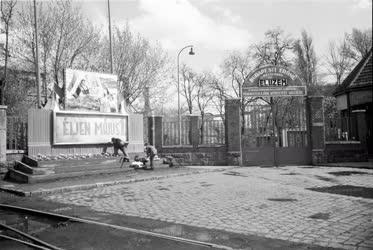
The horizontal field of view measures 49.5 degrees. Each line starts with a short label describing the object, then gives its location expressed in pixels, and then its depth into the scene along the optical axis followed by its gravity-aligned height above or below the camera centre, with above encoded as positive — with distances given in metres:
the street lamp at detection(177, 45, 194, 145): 38.46 +6.74
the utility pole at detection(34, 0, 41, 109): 24.92 +4.54
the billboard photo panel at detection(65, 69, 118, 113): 16.75 +2.29
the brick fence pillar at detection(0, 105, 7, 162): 14.77 +0.44
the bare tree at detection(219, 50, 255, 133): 46.34 +8.18
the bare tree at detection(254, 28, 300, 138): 21.45 +8.29
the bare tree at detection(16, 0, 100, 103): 29.20 +8.01
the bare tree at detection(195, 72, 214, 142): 50.78 +6.75
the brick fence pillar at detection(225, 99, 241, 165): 20.20 +0.29
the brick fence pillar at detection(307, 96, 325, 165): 20.09 +0.55
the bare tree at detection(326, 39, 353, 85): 45.88 +8.25
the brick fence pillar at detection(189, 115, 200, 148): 20.92 +0.55
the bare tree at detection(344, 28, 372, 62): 24.31 +5.35
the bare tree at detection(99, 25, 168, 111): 34.69 +6.64
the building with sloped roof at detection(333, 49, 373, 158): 20.59 +1.68
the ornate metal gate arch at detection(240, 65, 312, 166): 20.19 +0.65
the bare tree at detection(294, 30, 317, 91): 46.59 +9.48
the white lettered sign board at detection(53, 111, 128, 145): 16.17 +0.71
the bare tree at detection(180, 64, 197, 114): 55.94 +7.89
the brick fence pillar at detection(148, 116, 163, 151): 21.34 +0.55
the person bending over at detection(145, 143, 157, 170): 17.45 -0.45
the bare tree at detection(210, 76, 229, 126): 46.38 +6.01
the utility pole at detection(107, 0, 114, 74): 27.57 +6.19
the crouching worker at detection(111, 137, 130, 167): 17.56 -0.16
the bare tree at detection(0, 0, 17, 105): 27.44 +8.84
